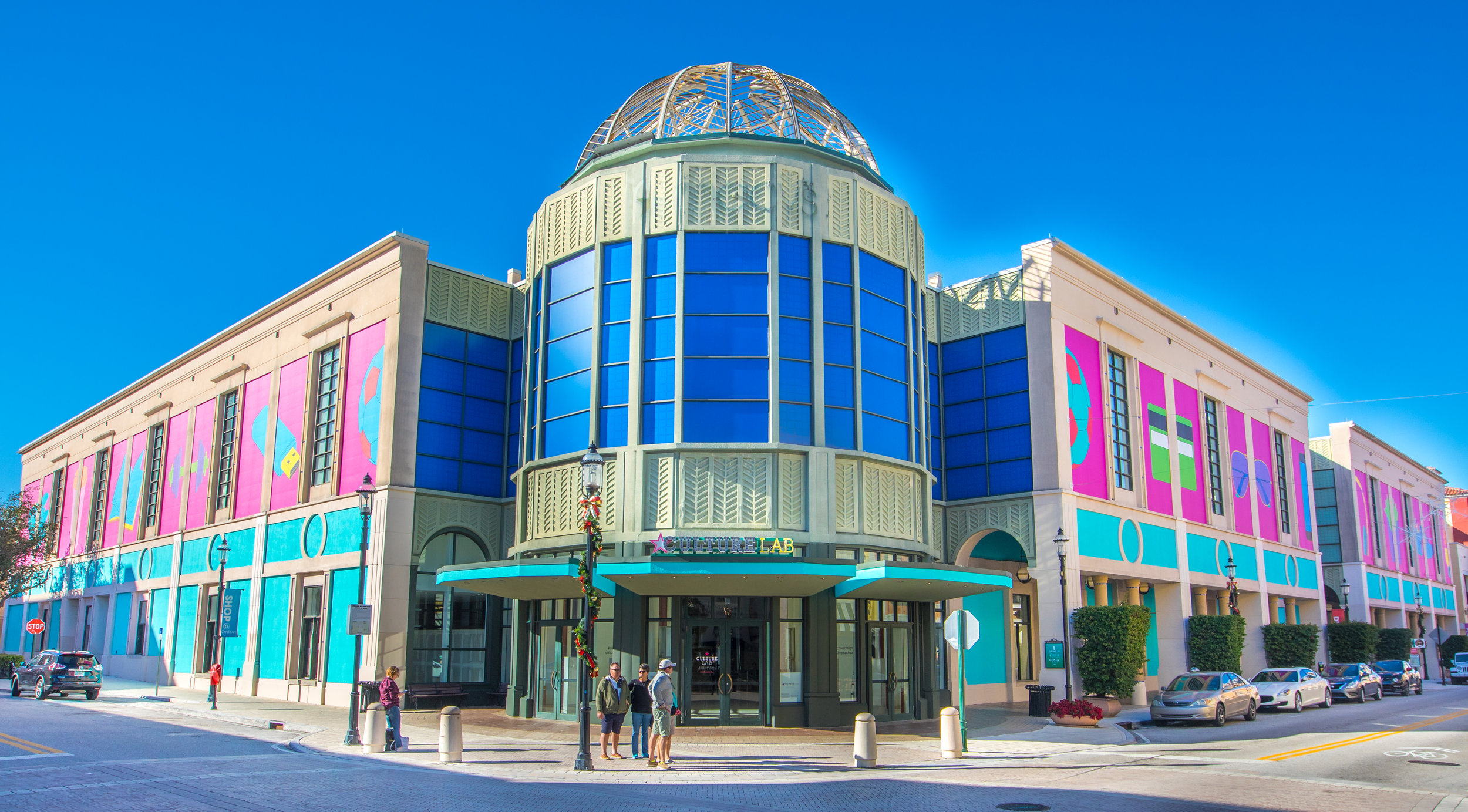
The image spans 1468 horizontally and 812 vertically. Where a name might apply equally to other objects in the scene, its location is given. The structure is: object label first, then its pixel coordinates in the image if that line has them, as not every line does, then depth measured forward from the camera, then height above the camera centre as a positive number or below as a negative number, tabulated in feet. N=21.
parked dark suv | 114.73 -7.55
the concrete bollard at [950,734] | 64.49 -7.55
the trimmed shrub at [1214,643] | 133.69 -4.10
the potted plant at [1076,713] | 90.79 -8.88
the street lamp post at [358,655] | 71.92 -3.29
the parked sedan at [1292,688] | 107.24 -7.93
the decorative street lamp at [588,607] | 58.23 +0.05
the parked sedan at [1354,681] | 123.24 -8.23
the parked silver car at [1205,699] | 91.20 -7.76
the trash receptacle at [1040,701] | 98.48 -8.43
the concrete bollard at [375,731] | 66.95 -7.86
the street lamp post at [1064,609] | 99.66 +0.11
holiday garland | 60.34 +1.78
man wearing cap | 59.26 -6.10
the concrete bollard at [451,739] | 61.72 -7.65
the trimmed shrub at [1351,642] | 179.01 -5.06
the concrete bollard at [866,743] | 60.54 -7.62
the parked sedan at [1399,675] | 144.05 -8.66
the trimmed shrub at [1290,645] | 156.35 -4.96
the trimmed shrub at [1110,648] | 108.88 -3.92
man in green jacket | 60.85 -5.50
